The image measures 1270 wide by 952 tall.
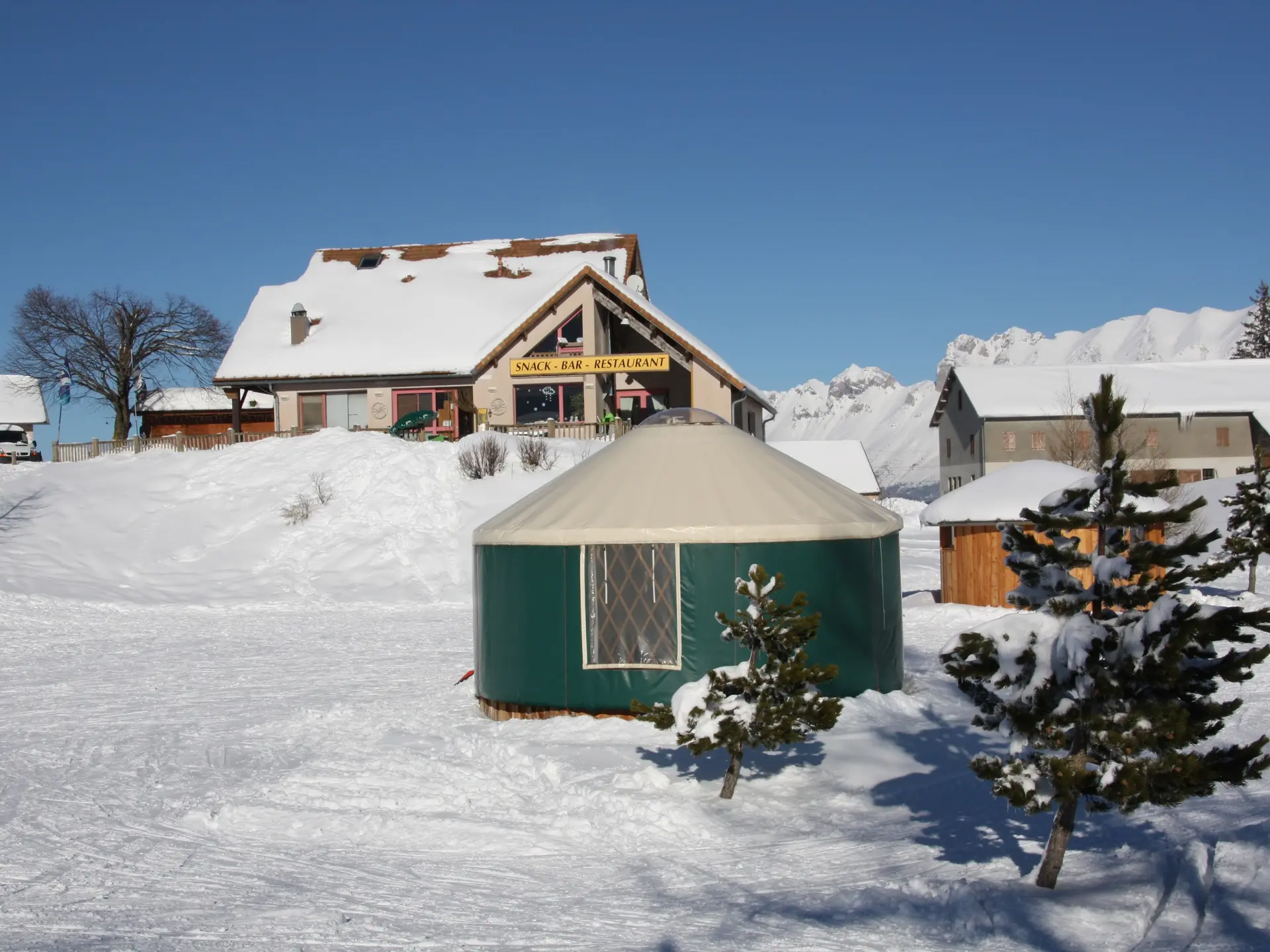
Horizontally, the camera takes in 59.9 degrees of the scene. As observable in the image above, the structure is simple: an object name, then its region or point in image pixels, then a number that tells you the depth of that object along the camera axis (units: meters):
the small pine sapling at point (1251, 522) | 16.88
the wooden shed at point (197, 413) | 37.84
